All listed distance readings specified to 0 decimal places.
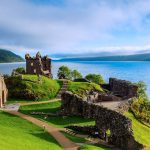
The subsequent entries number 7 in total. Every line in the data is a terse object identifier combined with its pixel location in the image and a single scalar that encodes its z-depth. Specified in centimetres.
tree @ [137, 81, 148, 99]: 5229
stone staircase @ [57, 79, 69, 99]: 3521
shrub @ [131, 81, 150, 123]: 3039
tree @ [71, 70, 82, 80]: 6730
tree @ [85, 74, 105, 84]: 5679
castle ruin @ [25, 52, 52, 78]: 4849
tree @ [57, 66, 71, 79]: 6730
